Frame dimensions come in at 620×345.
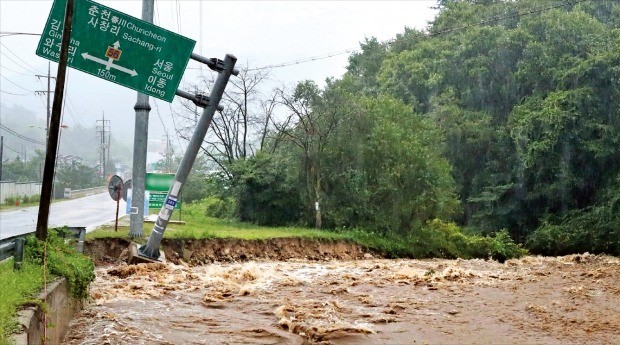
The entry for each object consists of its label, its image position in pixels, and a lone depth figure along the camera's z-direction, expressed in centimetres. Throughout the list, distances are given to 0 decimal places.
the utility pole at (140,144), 1903
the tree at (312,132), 3058
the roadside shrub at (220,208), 3475
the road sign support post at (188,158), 1716
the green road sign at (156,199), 2231
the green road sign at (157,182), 2123
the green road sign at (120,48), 1502
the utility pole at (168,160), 6200
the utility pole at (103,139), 7150
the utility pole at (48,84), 4403
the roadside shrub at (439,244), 2995
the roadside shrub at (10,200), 4469
